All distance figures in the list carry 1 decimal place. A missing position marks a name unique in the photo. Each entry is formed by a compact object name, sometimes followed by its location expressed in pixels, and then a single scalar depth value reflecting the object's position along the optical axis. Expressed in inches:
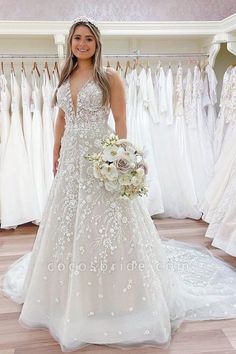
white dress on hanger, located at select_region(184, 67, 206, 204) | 122.2
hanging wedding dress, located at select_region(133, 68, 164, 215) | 119.3
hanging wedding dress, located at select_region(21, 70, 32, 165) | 115.7
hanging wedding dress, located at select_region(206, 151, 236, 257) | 85.5
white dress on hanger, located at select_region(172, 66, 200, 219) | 120.3
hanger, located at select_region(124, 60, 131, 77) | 119.1
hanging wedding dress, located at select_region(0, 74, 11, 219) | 114.5
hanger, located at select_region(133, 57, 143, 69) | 119.6
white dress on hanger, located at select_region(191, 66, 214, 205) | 122.0
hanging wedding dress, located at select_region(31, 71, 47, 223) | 115.6
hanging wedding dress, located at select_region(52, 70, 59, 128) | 117.7
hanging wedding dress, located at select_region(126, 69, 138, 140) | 119.3
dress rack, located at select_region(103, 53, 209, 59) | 115.9
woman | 59.4
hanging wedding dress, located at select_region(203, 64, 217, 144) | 121.5
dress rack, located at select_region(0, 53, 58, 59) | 111.1
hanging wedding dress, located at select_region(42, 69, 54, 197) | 115.6
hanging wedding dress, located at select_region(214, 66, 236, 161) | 111.3
